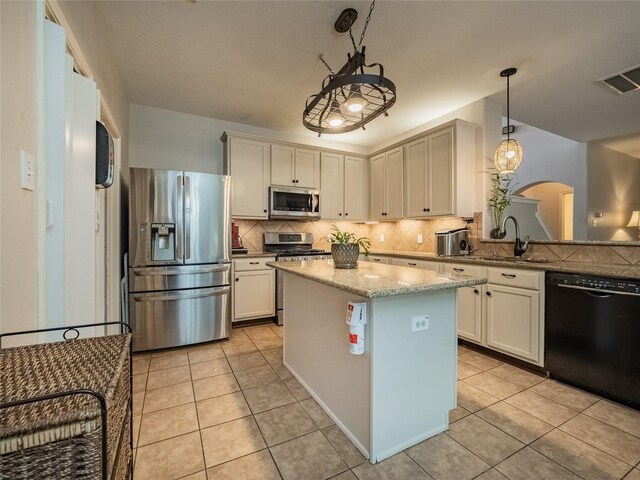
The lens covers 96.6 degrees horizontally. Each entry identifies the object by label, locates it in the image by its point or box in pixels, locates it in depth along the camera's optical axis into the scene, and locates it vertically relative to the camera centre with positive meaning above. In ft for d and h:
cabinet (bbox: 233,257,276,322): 11.28 -2.11
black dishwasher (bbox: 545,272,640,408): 6.16 -2.20
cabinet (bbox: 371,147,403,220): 13.30 +2.62
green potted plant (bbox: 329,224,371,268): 6.65 -0.31
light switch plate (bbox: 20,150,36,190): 3.13 +0.73
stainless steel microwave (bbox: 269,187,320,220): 12.72 +1.58
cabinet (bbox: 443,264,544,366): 7.62 -2.14
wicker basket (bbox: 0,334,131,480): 1.54 -1.03
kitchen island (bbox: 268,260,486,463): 4.69 -2.17
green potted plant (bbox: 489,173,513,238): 10.54 +1.46
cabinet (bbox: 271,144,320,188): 12.92 +3.35
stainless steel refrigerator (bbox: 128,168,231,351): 9.18 -0.71
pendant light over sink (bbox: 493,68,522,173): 8.84 +2.64
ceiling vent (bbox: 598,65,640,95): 8.95 +5.24
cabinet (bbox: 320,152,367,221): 14.40 +2.62
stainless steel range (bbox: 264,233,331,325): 12.10 -0.55
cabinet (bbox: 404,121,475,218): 10.63 +2.64
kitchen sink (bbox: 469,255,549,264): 8.72 -0.64
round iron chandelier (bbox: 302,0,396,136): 5.25 +2.89
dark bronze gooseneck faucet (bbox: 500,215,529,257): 9.12 -0.28
